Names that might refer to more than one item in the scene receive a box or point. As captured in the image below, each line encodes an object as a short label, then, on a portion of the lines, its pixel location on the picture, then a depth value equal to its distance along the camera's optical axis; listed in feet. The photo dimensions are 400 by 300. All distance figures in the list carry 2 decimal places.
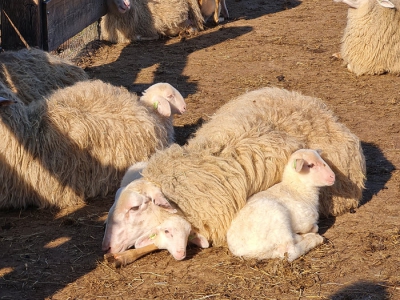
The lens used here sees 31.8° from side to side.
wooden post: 27.35
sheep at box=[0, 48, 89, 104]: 23.91
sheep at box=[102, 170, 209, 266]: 16.26
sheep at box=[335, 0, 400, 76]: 32.50
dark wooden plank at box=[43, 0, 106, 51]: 29.07
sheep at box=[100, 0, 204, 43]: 40.96
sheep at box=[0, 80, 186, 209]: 19.74
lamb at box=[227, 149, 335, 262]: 15.99
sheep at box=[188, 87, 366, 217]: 18.63
